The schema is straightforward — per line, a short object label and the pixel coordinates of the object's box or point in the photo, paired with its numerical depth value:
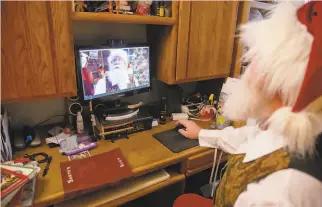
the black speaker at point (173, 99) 1.69
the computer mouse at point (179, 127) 1.50
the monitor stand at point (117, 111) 1.41
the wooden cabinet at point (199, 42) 1.42
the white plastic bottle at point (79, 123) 1.40
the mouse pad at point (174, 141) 1.30
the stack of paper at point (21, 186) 0.79
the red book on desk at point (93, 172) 0.96
